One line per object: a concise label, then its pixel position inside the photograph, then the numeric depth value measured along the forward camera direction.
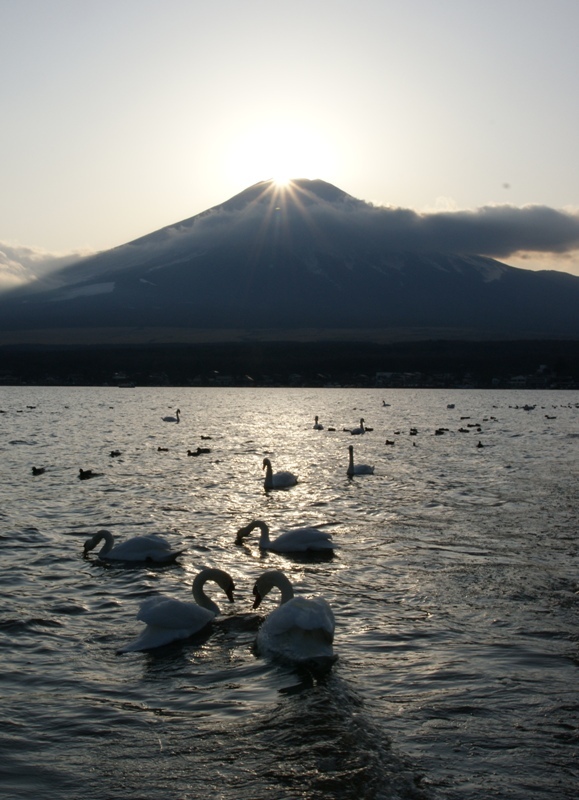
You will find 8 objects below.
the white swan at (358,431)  54.97
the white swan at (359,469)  33.03
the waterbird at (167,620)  12.09
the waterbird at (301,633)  11.07
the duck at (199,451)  40.69
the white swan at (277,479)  28.86
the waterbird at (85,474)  31.10
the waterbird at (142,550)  17.39
